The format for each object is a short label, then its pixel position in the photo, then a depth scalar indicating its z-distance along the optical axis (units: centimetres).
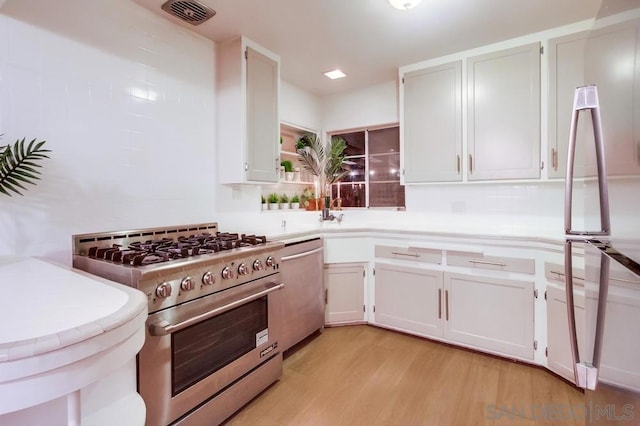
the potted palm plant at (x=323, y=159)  365
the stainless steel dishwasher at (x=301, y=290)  229
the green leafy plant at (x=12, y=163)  132
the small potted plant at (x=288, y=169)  342
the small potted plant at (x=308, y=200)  367
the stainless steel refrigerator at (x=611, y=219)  64
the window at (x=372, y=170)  364
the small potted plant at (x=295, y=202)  350
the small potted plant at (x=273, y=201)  320
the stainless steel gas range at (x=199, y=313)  136
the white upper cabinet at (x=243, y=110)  247
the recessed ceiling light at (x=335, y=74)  318
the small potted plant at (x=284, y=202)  334
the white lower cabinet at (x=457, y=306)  222
